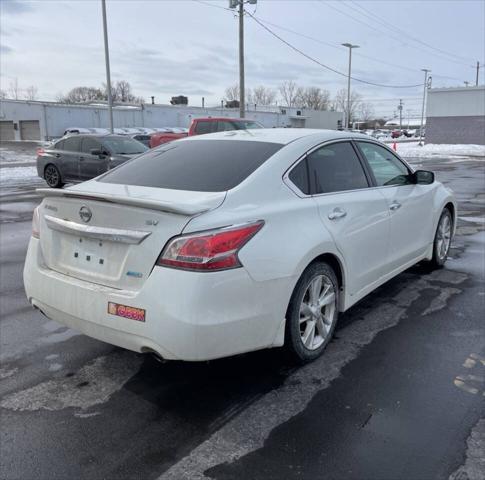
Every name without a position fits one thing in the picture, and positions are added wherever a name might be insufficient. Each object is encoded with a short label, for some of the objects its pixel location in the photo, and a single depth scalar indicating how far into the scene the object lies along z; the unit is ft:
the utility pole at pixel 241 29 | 86.02
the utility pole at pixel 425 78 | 215.78
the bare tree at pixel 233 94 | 349.78
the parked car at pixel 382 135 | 259.66
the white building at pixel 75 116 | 171.22
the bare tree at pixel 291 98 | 355.97
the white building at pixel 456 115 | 149.69
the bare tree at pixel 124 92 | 346.54
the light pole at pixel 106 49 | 85.71
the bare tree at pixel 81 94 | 342.44
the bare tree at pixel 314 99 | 355.36
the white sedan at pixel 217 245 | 9.68
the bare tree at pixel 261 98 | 364.58
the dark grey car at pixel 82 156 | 46.70
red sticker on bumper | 9.82
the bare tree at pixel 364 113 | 439.63
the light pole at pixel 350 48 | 158.86
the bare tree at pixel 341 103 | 363.07
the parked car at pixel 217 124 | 52.54
